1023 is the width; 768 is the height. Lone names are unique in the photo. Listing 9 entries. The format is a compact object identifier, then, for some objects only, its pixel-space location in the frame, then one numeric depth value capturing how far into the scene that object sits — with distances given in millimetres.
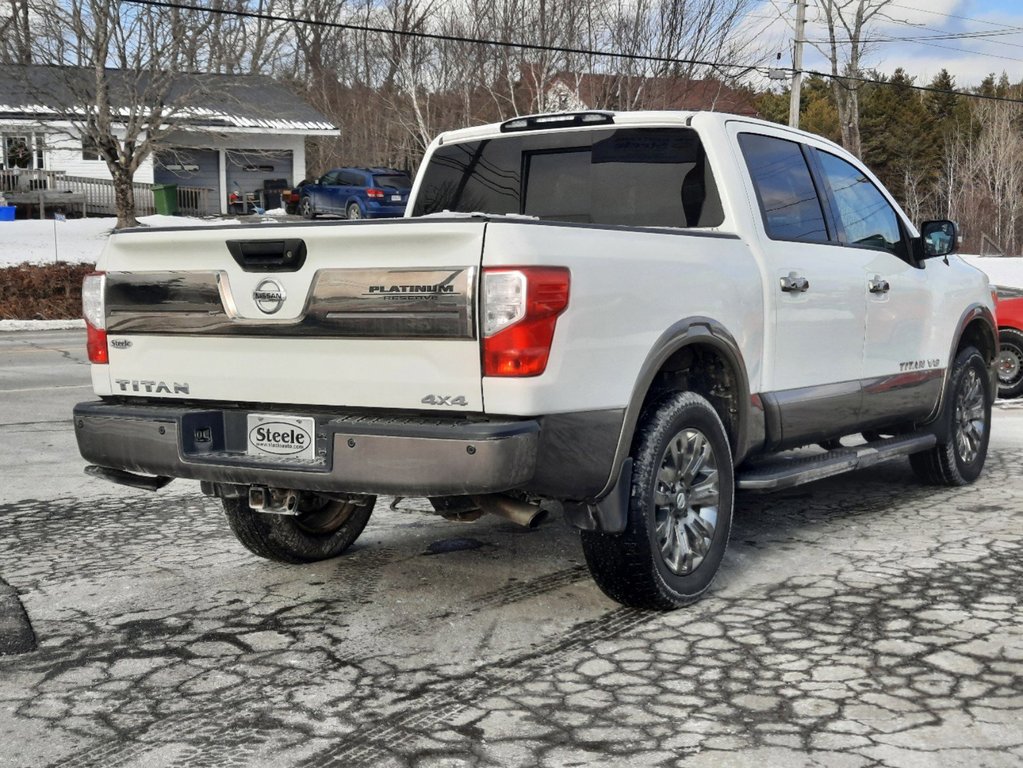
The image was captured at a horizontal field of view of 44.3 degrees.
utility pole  32219
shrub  22047
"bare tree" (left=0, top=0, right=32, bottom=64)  25156
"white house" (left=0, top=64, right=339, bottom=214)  38438
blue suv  33625
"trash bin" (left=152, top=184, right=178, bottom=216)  36656
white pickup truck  4141
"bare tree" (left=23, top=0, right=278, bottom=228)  25609
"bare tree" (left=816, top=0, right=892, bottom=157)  51531
